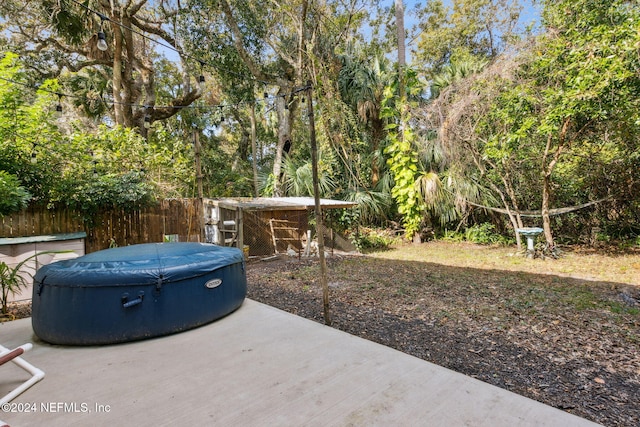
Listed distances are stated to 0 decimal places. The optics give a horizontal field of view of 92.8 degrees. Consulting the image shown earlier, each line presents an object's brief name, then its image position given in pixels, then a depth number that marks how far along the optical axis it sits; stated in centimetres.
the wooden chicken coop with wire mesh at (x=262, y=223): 707
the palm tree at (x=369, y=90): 945
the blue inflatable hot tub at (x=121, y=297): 235
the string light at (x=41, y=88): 454
